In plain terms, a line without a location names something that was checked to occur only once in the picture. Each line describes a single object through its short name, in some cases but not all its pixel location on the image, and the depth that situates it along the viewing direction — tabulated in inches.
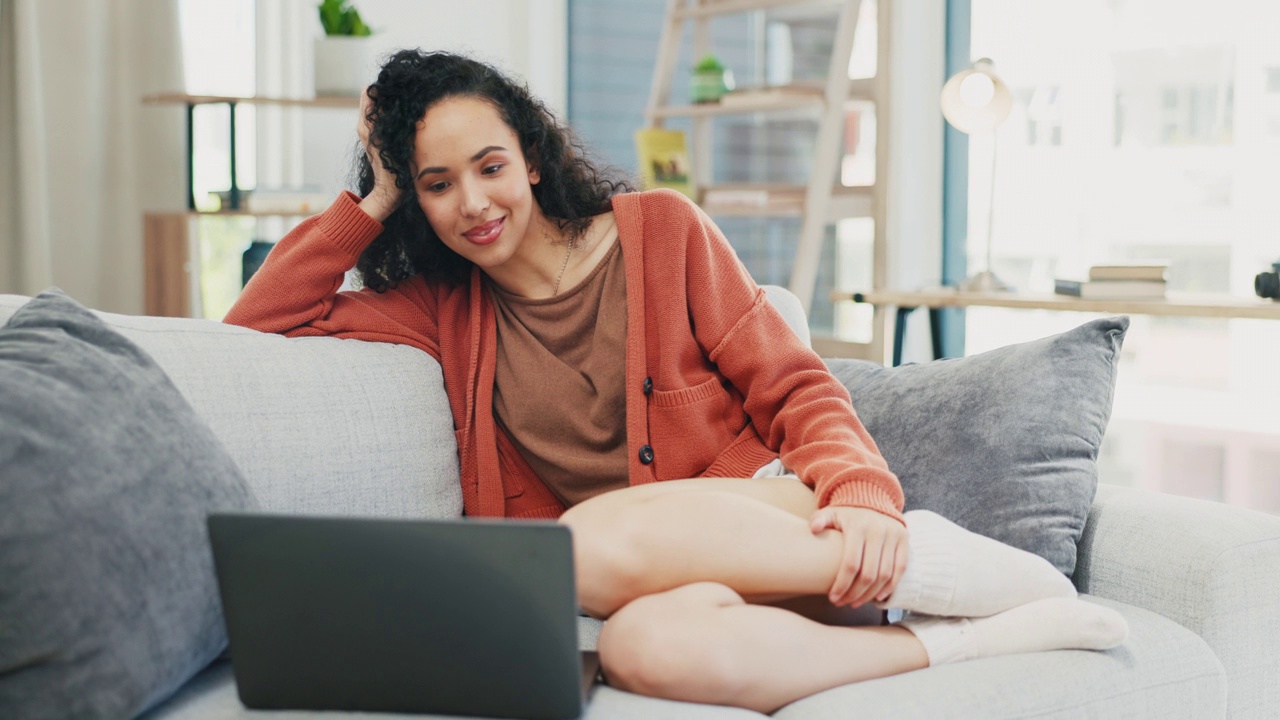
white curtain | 147.6
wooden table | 96.3
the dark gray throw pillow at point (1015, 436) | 58.9
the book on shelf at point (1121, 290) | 105.3
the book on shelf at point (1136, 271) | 105.0
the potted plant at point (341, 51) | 156.6
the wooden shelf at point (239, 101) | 148.8
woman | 49.6
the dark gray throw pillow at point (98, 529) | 39.8
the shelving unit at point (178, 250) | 152.3
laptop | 38.5
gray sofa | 47.1
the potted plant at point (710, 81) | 150.7
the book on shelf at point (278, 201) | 153.7
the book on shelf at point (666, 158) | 151.8
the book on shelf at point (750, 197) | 142.3
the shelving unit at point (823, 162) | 133.6
